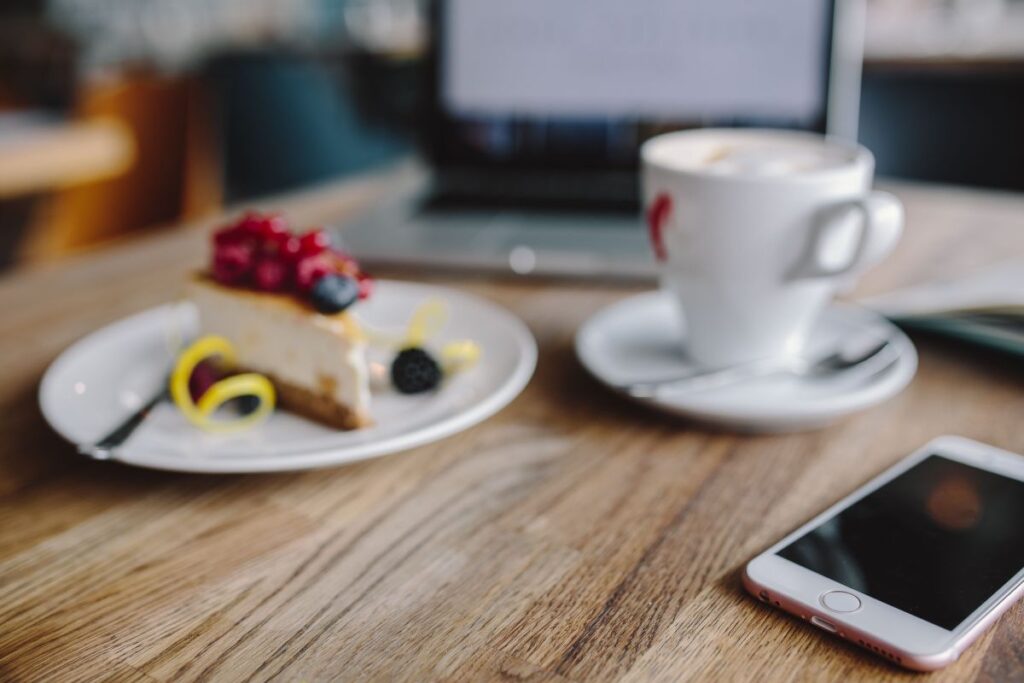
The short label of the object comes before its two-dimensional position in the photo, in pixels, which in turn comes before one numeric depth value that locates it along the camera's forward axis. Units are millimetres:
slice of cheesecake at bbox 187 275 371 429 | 523
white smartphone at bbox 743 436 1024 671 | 329
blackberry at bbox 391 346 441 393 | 539
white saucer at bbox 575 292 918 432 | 500
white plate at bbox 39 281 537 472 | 438
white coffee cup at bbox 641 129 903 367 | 521
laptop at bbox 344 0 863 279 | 938
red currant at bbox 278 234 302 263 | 583
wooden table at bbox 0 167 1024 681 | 341
